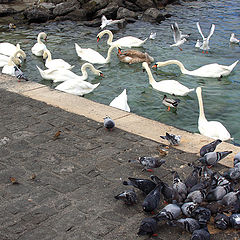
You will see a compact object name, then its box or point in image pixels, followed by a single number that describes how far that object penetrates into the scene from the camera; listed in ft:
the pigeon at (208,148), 17.47
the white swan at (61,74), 37.40
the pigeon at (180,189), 14.43
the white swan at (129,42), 50.39
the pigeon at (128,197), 14.29
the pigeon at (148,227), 12.74
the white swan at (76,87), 33.40
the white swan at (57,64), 40.42
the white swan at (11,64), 36.73
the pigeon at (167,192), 14.43
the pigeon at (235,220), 13.12
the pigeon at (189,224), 12.91
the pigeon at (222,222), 13.16
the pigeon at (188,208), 13.55
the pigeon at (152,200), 13.88
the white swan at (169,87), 34.20
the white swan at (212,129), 24.53
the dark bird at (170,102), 30.22
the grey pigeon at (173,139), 18.80
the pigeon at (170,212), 13.19
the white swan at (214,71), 38.40
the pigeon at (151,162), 16.39
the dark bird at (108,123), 20.04
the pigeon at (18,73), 29.08
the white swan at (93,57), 43.96
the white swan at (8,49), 44.98
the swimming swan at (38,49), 45.79
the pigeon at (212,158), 16.74
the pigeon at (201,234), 12.40
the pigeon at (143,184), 14.88
